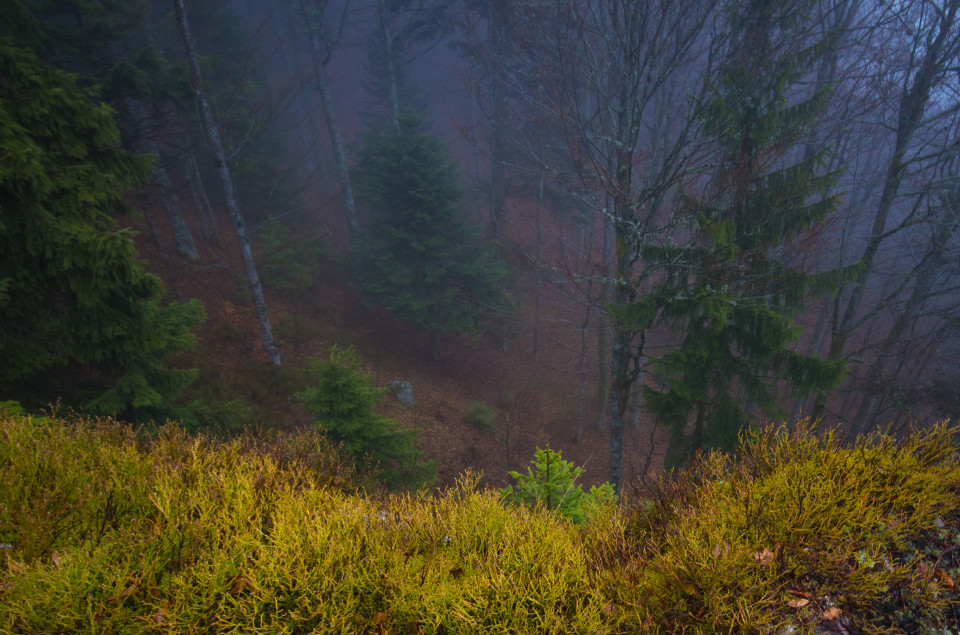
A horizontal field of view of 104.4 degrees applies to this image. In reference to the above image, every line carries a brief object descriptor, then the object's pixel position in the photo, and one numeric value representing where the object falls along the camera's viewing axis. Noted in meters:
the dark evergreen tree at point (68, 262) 4.46
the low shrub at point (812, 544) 2.45
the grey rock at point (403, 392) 12.38
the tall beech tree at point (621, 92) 6.09
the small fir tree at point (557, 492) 4.58
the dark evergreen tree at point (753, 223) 6.14
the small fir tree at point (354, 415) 5.95
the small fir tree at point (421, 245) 13.27
